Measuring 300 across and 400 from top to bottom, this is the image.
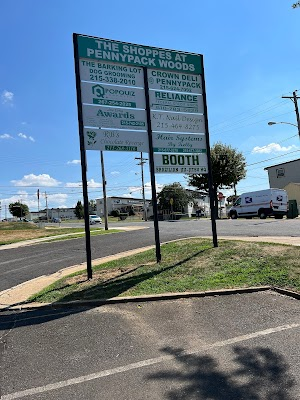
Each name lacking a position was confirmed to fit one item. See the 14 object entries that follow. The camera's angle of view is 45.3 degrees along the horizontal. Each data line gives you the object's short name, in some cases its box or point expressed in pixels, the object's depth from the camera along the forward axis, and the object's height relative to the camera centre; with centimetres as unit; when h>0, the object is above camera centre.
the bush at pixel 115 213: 9305 +258
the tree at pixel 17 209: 11944 +687
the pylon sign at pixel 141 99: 900 +328
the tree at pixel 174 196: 7281 +462
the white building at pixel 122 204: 10459 +566
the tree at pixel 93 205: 11503 +627
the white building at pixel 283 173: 4844 +536
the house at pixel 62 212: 14612 +587
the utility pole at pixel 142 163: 5786 +941
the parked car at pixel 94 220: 5731 +68
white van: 2906 +83
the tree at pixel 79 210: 10166 +446
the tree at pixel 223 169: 4672 +614
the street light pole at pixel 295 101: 2917 +898
